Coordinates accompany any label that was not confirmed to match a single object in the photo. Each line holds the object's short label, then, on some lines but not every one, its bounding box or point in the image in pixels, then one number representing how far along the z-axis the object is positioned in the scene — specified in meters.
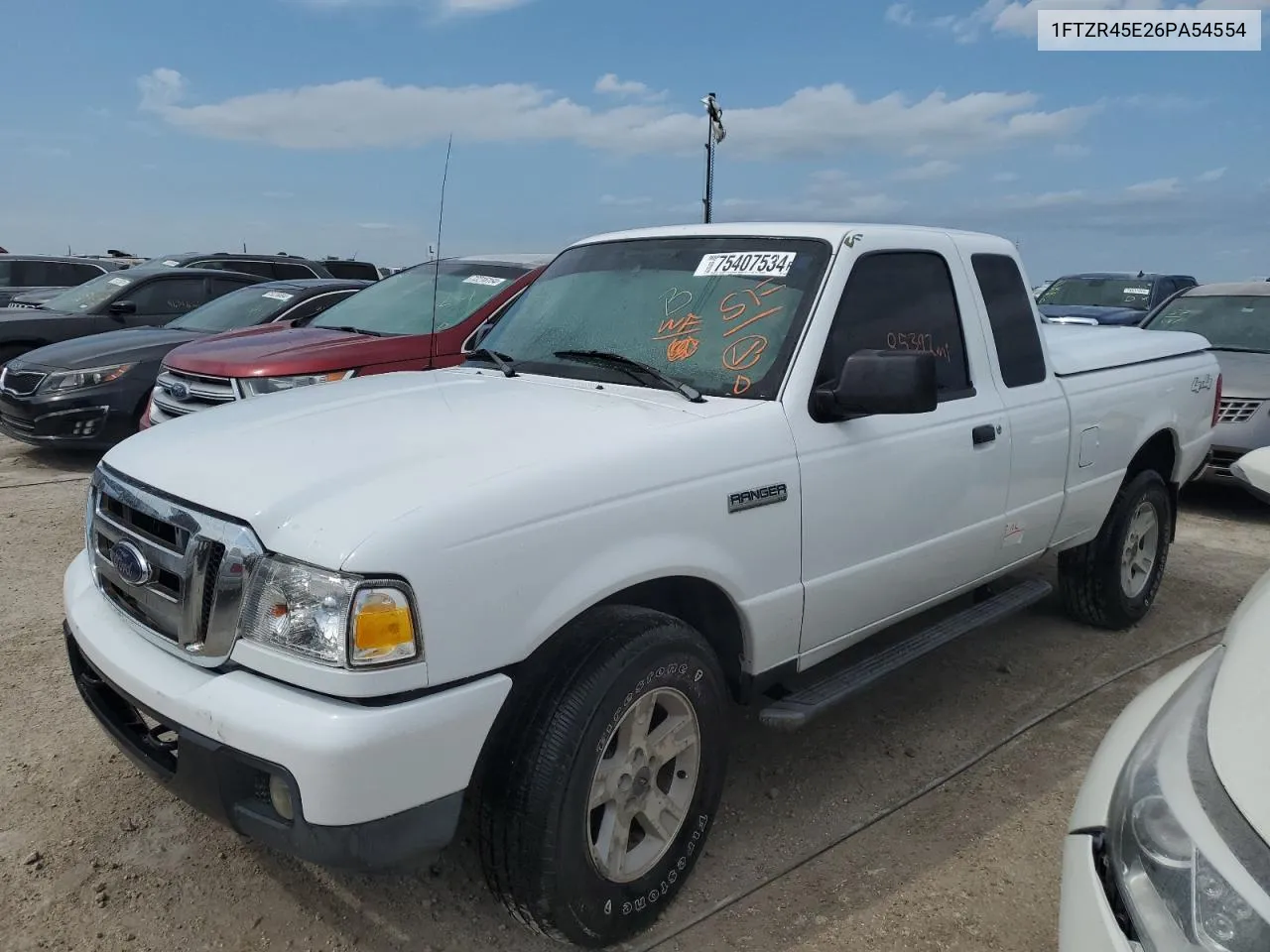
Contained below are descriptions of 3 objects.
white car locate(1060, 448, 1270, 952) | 1.47
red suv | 6.18
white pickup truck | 2.13
